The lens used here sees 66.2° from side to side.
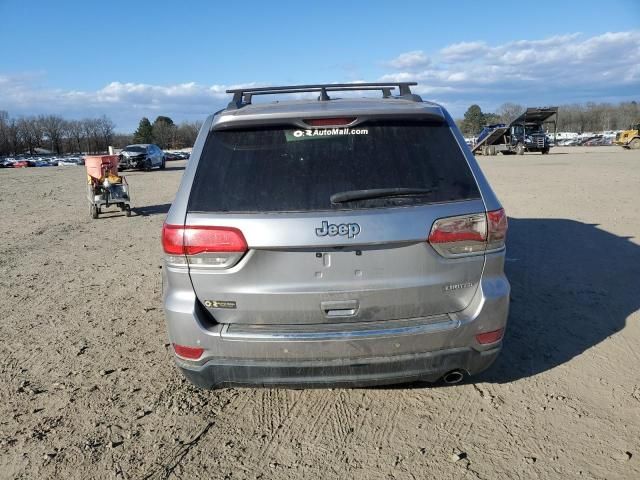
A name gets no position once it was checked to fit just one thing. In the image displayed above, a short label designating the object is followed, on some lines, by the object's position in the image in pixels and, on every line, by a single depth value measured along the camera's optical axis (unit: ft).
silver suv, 8.82
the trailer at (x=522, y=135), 132.67
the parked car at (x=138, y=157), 105.50
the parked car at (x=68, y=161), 241.14
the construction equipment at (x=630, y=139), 148.58
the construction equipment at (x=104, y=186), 39.29
